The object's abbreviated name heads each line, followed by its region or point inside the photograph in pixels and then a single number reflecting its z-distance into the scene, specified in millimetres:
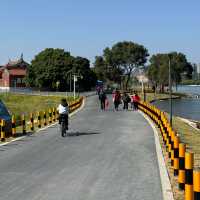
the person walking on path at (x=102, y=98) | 40562
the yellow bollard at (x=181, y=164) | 9008
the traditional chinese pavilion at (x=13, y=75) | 121875
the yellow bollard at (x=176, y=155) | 10752
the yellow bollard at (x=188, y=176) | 7440
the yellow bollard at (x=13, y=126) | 20377
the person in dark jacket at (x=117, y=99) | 40125
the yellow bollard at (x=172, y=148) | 12159
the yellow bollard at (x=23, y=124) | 21458
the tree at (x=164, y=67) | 132250
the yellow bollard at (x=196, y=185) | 6660
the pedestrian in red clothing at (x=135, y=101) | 40500
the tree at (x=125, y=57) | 124188
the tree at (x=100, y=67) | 125812
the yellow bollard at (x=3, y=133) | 18686
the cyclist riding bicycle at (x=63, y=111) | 20180
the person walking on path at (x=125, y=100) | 40531
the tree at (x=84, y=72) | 104938
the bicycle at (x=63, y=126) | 19781
